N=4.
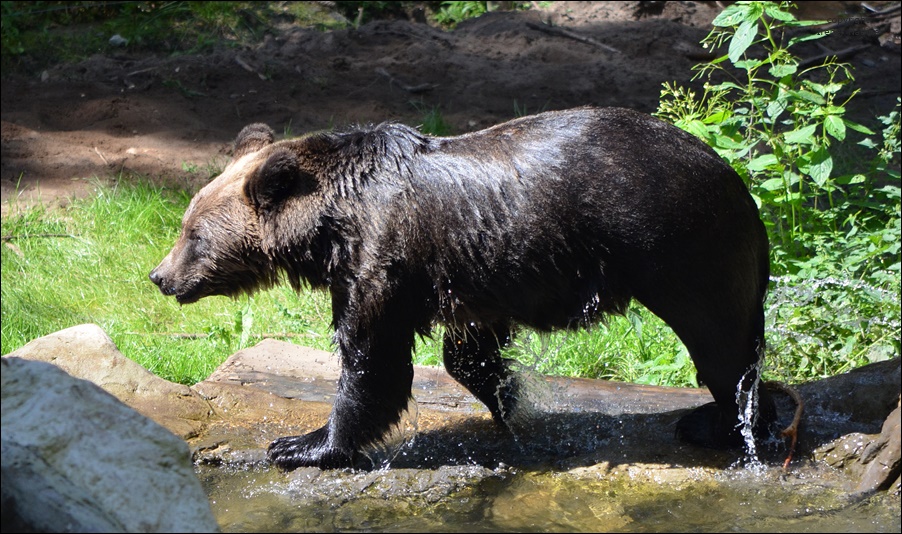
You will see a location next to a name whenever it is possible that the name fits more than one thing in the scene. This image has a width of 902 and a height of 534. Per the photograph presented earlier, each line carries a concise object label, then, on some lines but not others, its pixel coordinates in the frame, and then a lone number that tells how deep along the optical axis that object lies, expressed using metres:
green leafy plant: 11.33
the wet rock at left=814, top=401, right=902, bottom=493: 7.96
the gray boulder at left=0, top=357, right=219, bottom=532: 5.78
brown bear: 8.53
